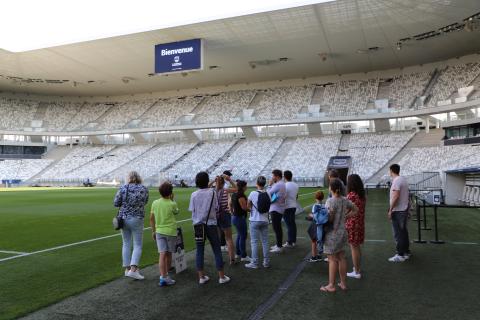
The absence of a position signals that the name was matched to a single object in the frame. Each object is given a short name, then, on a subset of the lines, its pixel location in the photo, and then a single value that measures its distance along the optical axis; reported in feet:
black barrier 32.99
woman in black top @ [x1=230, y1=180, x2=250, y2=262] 25.90
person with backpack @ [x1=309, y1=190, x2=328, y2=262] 20.51
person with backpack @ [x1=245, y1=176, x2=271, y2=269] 24.39
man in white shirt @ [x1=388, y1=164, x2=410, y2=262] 26.61
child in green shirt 21.53
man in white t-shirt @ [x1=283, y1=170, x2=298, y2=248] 31.58
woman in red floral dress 22.36
